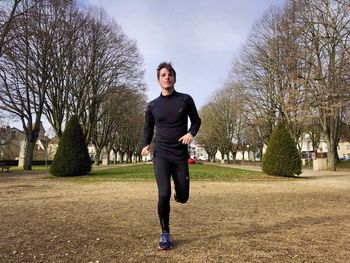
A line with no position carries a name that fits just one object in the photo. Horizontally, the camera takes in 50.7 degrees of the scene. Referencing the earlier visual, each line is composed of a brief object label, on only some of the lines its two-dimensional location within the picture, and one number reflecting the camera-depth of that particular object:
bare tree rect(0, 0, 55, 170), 25.41
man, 4.60
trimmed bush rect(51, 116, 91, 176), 22.41
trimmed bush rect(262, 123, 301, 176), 22.34
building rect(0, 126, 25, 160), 63.52
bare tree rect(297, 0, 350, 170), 21.12
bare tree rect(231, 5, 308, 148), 26.09
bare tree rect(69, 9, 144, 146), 33.31
